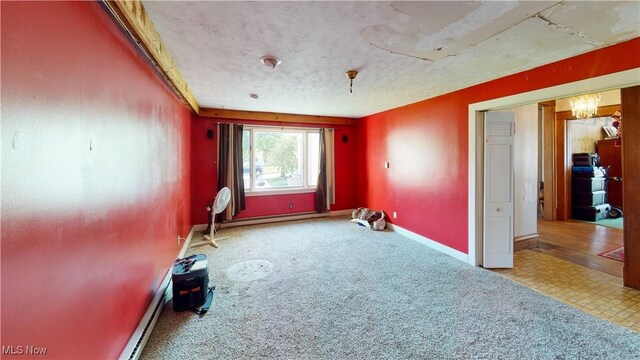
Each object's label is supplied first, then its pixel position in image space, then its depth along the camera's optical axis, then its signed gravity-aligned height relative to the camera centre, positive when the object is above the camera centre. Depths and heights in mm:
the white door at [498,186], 3254 -117
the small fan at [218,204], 4000 -401
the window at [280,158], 5469 +469
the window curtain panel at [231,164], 5094 +311
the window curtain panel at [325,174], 5926 +105
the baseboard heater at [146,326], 1698 -1134
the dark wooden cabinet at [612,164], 6148 +291
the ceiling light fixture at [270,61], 2424 +1164
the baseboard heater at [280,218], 5273 -881
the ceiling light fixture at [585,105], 4461 +1280
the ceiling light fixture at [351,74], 2789 +1173
